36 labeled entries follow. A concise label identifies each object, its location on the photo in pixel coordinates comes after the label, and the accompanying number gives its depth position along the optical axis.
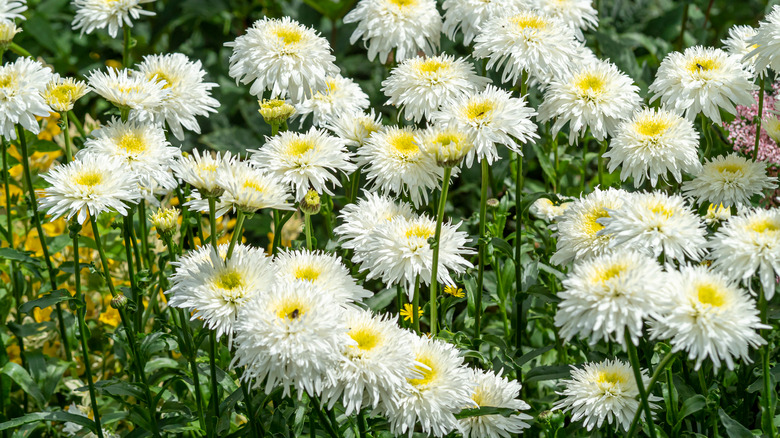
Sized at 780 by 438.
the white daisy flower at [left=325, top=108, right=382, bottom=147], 2.53
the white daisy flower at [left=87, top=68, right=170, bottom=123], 2.49
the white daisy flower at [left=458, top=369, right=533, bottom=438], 2.39
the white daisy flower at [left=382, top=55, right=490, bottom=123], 2.51
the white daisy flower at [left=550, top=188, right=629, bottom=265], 2.42
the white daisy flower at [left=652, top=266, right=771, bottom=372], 2.28
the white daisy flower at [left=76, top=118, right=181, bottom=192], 2.47
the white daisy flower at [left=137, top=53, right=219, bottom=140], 2.52
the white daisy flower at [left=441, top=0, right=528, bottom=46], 2.59
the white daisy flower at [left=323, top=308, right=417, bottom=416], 2.31
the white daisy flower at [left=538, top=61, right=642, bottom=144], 2.51
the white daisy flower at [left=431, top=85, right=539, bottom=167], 2.44
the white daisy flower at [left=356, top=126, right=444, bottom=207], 2.47
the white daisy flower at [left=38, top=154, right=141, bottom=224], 2.42
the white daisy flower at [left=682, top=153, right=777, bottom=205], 2.49
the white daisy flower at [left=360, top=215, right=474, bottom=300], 2.42
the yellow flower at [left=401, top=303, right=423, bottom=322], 2.49
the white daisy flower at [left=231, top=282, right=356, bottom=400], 2.29
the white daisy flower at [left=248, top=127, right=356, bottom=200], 2.45
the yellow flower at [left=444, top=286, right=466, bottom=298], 2.48
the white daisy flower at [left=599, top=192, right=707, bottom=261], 2.35
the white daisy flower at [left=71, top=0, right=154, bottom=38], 2.61
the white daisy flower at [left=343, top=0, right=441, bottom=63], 2.60
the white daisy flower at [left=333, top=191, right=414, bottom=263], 2.44
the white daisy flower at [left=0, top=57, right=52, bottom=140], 2.48
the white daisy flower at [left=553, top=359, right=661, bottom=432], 2.38
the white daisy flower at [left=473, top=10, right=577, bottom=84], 2.51
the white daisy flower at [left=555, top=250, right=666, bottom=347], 2.28
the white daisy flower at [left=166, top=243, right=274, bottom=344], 2.34
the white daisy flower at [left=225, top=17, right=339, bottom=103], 2.53
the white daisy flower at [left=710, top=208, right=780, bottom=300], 2.32
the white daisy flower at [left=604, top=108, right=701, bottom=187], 2.48
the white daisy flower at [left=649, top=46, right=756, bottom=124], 2.51
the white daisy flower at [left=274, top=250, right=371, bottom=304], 2.37
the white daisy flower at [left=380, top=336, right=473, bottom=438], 2.34
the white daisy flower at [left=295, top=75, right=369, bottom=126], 2.57
